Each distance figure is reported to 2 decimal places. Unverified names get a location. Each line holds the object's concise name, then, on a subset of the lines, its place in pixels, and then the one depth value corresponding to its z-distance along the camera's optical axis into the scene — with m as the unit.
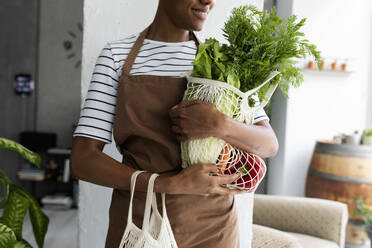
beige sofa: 2.48
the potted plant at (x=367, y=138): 2.93
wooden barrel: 2.79
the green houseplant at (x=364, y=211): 2.72
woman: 0.84
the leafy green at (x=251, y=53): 0.82
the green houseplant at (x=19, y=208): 1.43
